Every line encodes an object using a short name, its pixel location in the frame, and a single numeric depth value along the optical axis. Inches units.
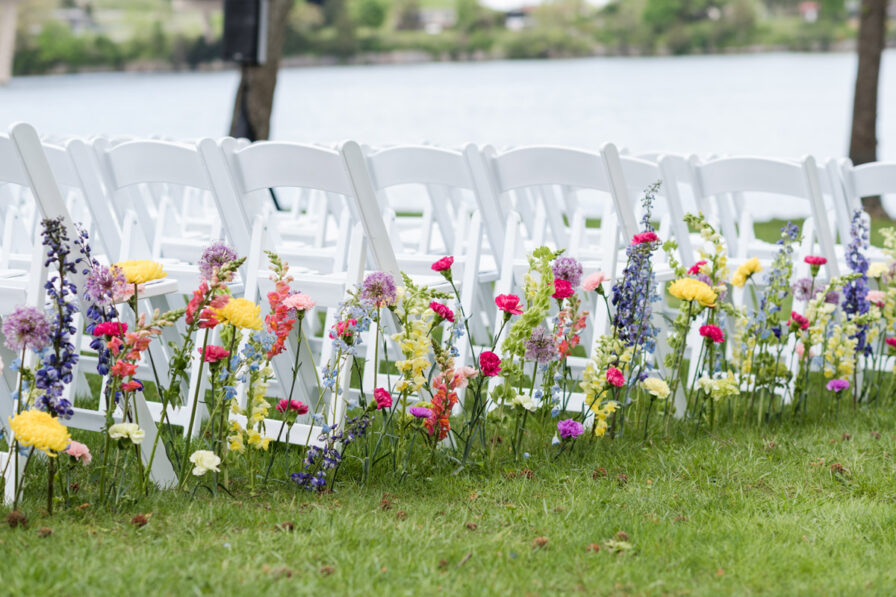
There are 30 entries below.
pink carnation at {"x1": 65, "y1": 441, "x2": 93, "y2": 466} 183.2
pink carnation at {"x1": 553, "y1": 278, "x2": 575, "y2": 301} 215.5
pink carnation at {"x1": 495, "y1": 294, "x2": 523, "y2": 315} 211.9
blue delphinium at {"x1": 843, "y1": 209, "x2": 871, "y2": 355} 273.0
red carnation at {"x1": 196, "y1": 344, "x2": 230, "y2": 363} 189.3
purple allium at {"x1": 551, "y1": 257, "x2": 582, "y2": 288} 225.6
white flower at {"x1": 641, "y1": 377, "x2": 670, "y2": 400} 235.5
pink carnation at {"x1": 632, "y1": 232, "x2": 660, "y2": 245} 228.1
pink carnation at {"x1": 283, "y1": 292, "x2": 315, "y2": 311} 199.8
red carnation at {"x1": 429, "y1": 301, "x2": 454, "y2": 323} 204.7
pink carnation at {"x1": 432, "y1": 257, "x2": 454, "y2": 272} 207.5
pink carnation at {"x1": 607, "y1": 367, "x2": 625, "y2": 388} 229.3
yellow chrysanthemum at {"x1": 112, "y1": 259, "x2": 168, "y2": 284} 189.8
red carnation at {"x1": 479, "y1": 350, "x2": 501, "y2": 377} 207.0
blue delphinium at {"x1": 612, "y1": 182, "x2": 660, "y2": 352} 235.0
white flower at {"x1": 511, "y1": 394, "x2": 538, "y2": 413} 224.8
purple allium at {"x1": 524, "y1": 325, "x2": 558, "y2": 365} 224.5
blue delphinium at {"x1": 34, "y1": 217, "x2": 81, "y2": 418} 182.2
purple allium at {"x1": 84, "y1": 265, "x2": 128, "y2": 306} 187.9
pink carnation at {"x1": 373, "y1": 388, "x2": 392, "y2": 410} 204.7
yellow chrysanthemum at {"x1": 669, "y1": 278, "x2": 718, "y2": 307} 227.9
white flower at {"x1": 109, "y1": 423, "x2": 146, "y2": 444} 185.3
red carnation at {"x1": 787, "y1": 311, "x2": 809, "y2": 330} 248.3
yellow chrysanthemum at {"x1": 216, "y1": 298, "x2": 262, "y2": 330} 188.4
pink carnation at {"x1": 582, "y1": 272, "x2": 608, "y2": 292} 228.8
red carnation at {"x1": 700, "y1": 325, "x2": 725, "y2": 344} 234.2
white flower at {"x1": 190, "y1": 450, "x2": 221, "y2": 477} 190.9
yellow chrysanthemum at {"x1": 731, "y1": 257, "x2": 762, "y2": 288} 249.9
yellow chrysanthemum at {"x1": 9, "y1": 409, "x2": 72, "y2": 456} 169.5
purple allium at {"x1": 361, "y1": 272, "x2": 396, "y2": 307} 204.2
